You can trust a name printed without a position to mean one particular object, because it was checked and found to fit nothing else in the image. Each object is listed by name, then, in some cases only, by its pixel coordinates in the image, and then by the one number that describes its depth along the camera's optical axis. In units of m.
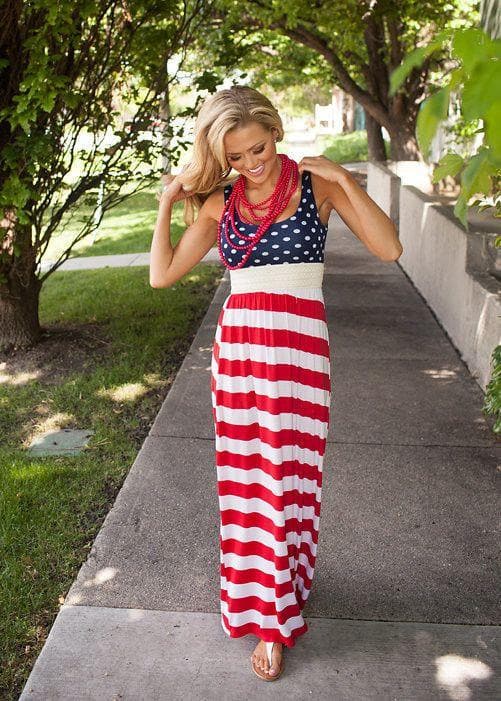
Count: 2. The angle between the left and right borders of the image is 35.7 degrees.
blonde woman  2.62
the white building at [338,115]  39.34
